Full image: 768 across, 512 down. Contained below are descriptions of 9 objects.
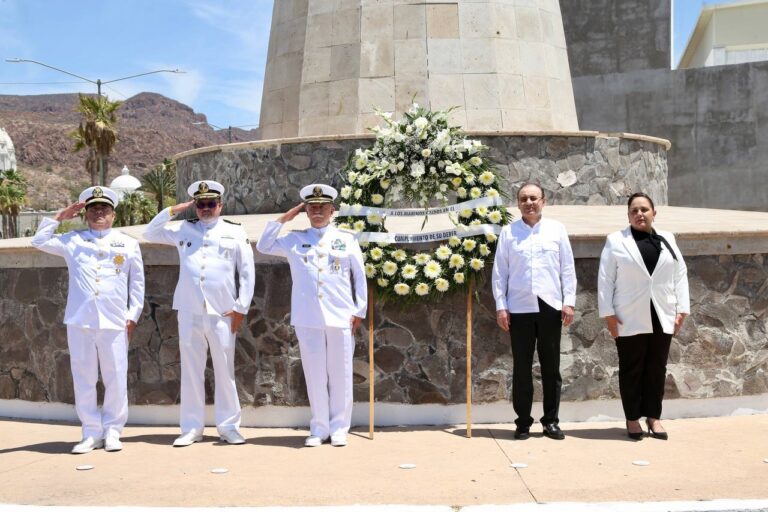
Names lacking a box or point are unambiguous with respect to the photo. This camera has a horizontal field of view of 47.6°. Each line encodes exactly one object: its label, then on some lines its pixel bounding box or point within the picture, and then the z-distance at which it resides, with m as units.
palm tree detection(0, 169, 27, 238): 53.84
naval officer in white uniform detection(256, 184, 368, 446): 7.04
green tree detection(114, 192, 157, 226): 48.66
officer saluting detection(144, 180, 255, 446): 7.04
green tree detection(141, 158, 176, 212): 52.94
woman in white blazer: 6.98
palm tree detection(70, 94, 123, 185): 44.91
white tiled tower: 12.27
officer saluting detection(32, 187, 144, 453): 6.93
